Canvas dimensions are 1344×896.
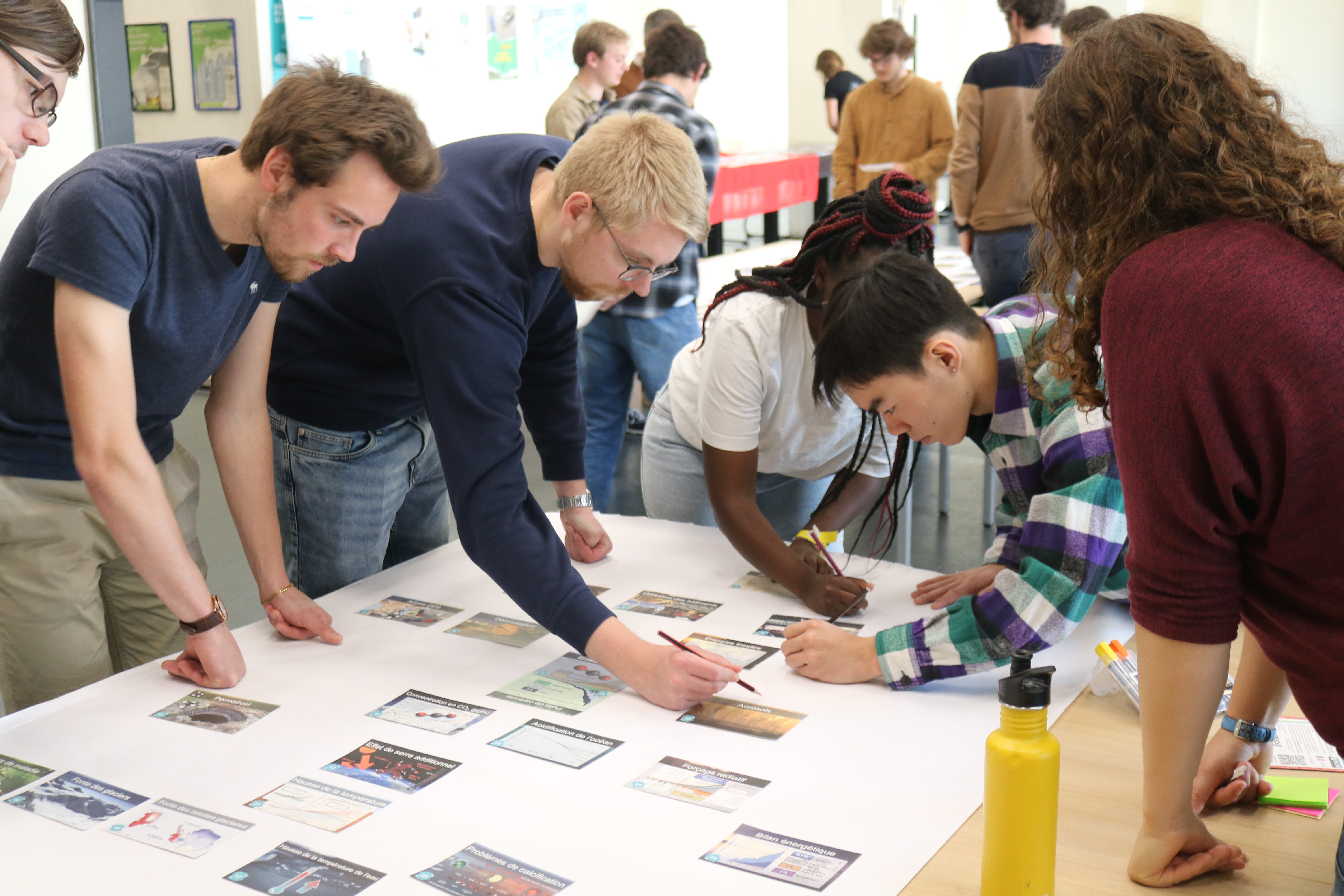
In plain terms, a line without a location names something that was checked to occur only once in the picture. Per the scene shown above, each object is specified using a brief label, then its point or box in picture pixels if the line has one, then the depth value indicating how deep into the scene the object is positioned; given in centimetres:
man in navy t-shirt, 126
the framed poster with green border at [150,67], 524
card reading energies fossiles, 142
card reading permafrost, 127
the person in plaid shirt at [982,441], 128
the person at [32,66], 132
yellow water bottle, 82
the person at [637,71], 517
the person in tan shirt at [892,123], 508
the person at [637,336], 315
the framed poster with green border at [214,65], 507
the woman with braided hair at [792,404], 168
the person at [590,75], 467
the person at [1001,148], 383
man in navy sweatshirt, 136
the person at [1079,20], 362
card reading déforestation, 151
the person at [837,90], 820
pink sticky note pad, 104
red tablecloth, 634
